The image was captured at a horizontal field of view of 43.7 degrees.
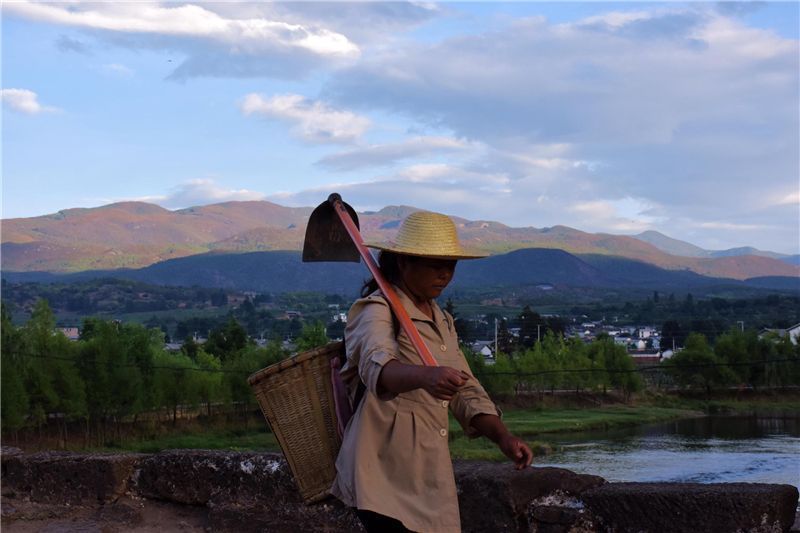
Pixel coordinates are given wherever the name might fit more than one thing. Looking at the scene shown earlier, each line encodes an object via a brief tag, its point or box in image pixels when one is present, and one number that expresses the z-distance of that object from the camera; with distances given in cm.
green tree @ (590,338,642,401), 7681
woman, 331
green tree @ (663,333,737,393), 7462
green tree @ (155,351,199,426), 5488
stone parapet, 480
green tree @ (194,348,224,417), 5694
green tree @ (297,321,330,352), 6357
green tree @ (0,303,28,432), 4259
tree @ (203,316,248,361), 8069
